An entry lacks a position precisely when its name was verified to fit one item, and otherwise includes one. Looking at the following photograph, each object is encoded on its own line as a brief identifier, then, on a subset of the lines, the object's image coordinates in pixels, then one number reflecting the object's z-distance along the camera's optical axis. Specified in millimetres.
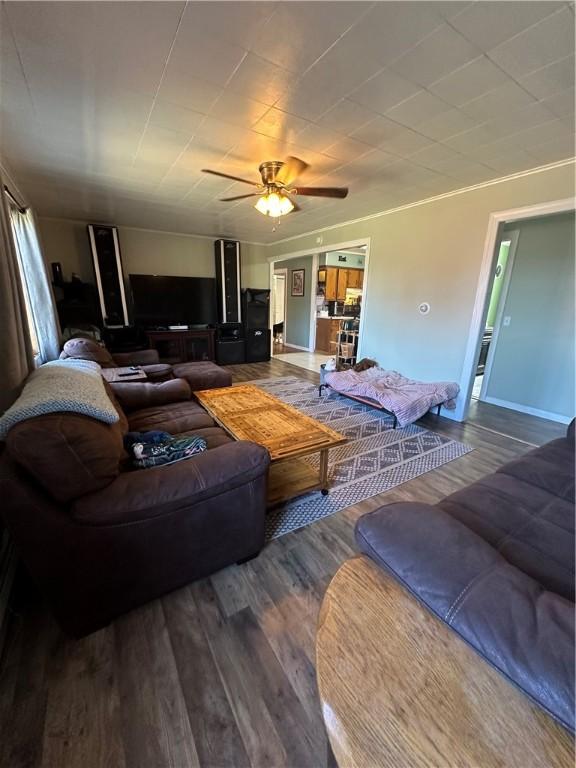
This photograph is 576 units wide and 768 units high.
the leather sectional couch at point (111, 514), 1024
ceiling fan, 2541
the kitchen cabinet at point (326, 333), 7069
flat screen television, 5277
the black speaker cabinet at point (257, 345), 6234
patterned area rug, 1991
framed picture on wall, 7373
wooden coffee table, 1858
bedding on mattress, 3094
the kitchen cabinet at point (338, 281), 7172
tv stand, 5320
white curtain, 3088
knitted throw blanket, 1080
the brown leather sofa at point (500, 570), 549
